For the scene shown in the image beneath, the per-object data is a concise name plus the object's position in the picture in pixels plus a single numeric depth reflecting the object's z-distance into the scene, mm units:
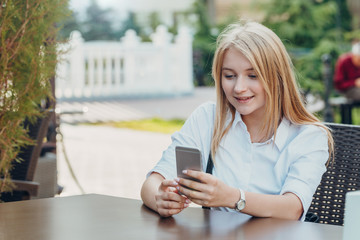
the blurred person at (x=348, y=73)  8000
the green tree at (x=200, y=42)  18047
